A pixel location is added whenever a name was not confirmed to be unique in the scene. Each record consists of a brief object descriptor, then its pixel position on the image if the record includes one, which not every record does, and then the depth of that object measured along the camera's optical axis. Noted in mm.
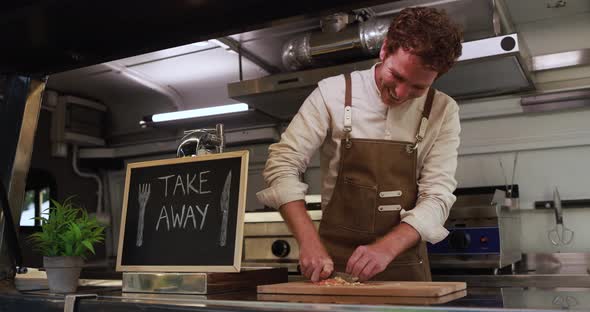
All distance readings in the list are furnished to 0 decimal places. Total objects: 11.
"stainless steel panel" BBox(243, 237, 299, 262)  3086
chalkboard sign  1227
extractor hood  2590
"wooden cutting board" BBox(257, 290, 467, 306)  1013
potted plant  1412
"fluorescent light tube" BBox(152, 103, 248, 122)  3591
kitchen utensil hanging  3045
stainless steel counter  920
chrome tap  1435
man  1521
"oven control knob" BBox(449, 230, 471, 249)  2619
